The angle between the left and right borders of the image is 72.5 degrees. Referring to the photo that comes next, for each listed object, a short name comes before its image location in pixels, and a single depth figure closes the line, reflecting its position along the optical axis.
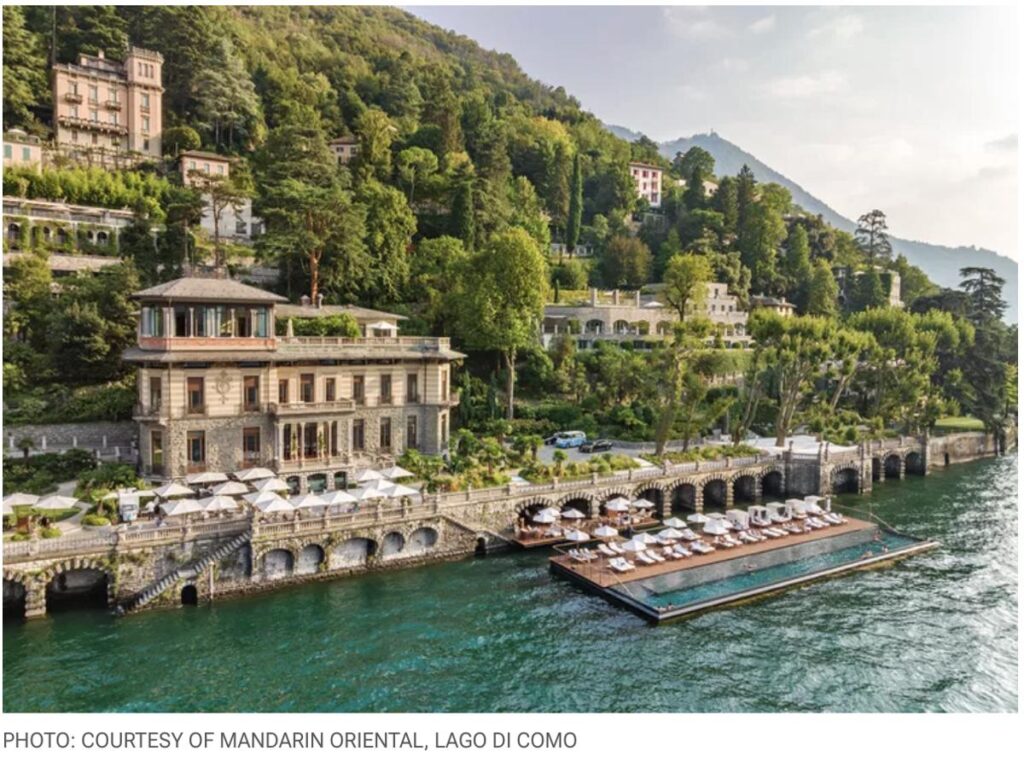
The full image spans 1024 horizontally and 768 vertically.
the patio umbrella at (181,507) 32.75
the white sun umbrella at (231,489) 36.47
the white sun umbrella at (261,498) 34.72
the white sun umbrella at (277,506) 33.75
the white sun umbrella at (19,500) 31.81
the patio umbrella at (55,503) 32.06
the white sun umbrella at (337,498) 35.59
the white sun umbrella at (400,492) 37.18
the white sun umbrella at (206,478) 37.59
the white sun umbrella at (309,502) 35.09
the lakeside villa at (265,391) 38.66
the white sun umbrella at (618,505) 43.27
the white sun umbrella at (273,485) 37.44
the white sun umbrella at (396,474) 41.62
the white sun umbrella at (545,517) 40.97
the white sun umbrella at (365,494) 36.34
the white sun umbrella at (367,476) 39.44
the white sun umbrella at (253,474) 38.84
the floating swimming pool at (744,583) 32.19
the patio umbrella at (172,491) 35.00
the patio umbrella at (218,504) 33.78
